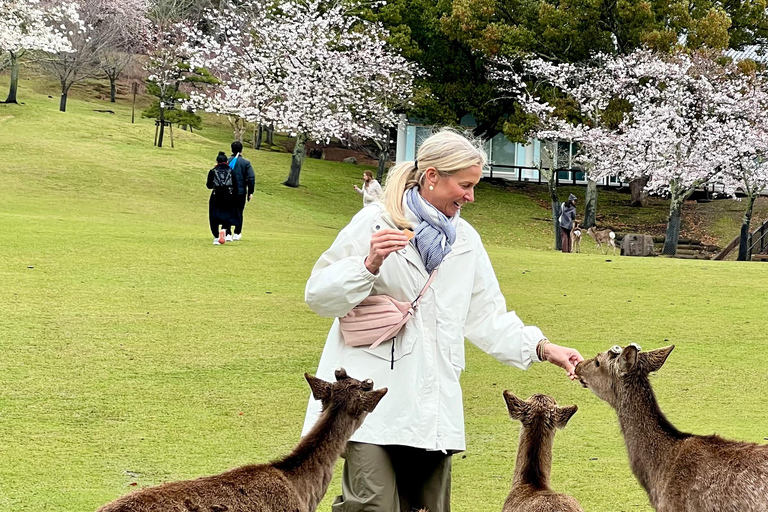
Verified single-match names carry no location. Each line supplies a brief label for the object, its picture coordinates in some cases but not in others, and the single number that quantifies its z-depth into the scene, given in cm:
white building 5169
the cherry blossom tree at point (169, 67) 4662
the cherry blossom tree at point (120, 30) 6006
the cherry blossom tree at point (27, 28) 4531
